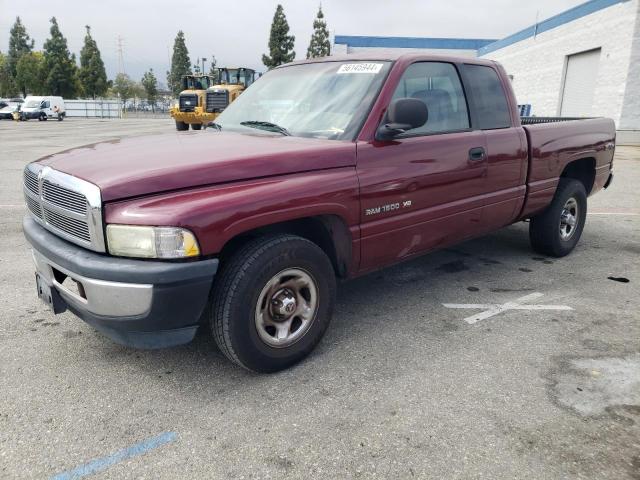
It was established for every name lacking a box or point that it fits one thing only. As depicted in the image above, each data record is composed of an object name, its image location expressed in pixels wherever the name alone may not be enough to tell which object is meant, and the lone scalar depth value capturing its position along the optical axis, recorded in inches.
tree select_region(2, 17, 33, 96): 2760.8
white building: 730.8
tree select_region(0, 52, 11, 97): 2765.7
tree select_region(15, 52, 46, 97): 2370.8
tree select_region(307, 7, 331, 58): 2351.1
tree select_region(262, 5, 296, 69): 2290.8
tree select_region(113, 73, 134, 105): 3523.6
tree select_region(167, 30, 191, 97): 3462.4
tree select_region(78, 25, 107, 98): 2603.3
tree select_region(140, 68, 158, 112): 3491.6
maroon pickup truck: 92.0
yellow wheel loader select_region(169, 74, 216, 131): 871.1
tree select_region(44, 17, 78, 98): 2314.2
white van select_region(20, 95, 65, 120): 1620.3
